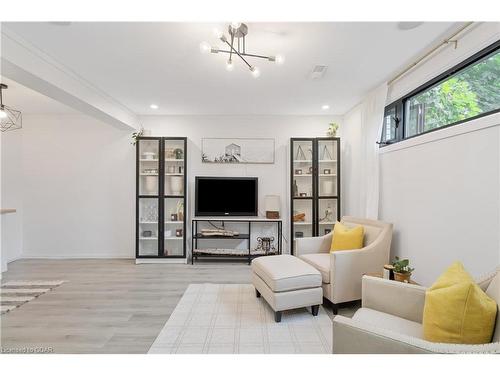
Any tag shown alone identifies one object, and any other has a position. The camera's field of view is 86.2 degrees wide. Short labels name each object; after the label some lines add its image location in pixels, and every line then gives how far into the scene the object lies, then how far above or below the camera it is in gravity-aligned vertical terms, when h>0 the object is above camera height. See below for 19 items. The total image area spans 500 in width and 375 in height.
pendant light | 4.34 +1.19
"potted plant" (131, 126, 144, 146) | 4.43 +0.92
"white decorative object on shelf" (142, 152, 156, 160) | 4.48 +0.56
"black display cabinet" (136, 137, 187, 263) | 4.43 -0.17
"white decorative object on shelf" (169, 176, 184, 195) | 4.53 +0.07
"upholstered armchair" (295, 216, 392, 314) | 2.60 -0.78
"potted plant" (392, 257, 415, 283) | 2.27 -0.70
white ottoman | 2.44 -0.91
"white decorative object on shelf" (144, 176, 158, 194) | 4.48 +0.09
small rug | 2.86 -1.22
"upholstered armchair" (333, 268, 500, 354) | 1.11 -0.69
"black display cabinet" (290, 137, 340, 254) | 4.48 +0.06
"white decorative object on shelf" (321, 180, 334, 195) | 4.55 +0.04
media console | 4.43 -0.88
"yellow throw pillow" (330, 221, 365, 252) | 3.01 -0.57
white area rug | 2.08 -1.23
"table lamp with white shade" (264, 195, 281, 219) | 4.54 -0.29
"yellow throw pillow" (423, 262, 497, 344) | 1.20 -0.58
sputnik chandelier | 2.01 +1.22
